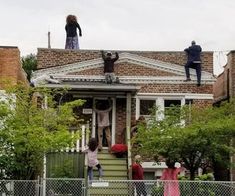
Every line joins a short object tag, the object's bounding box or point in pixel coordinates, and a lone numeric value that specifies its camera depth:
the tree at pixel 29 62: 54.83
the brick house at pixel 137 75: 26.06
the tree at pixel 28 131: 18.01
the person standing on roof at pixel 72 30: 27.31
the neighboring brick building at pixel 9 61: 25.03
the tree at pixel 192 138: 19.75
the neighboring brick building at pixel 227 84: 26.73
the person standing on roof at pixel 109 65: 25.87
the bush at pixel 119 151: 23.66
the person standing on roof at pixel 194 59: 26.28
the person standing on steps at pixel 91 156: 20.58
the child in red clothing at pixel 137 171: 20.67
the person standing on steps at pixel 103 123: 24.94
